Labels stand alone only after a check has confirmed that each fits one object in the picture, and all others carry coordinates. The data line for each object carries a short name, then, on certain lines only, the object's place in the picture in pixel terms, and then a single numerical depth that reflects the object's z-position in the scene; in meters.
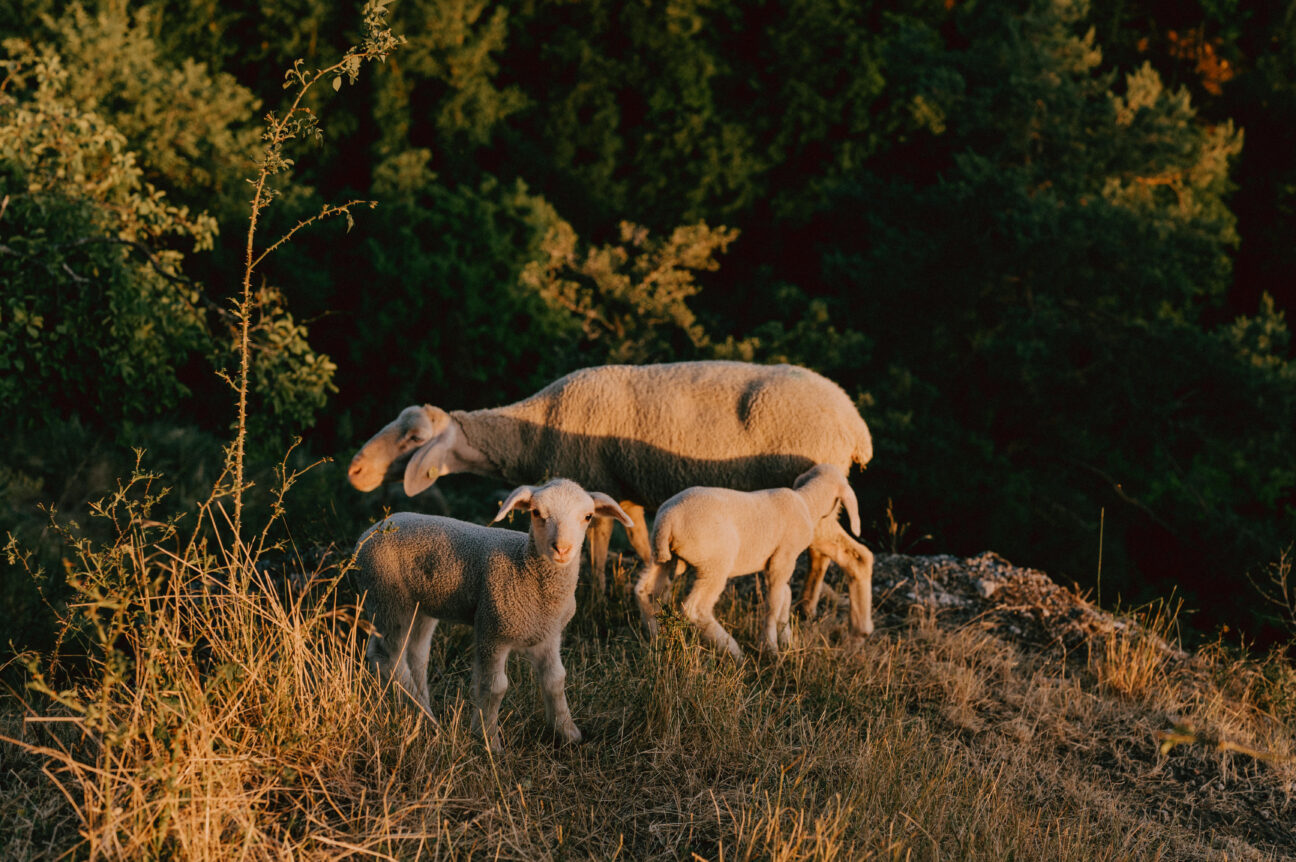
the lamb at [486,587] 3.59
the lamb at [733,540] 4.67
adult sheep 5.99
